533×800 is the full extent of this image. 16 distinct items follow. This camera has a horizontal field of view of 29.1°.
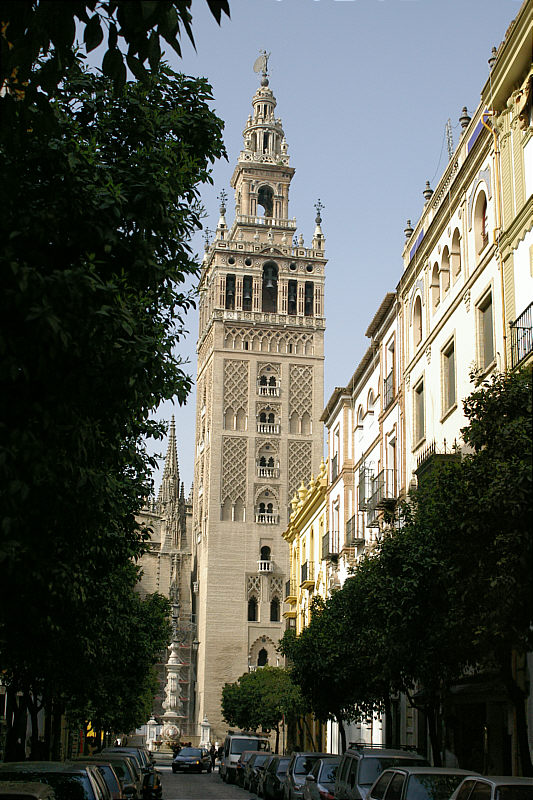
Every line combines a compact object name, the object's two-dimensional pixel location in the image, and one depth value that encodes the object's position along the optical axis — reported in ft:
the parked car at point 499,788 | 33.19
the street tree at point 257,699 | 196.13
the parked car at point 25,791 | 30.09
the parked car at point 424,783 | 40.19
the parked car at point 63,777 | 37.04
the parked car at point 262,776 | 97.14
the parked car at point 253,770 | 110.22
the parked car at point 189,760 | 169.17
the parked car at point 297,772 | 73.46
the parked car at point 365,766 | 52.60
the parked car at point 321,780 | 62.18
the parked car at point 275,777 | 86.38
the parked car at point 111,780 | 52.03
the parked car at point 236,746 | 142.61
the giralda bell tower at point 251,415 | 250.16
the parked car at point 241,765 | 129.79
